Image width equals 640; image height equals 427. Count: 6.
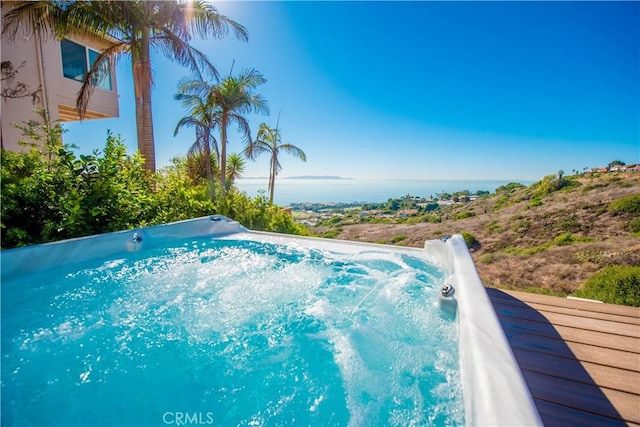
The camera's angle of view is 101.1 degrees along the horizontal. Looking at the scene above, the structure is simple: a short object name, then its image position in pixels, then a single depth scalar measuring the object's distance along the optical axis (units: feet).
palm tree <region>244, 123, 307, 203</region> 36.27
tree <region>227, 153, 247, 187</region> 38.22
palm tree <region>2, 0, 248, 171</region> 15.43
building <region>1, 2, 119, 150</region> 18.43
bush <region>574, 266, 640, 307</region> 12.14
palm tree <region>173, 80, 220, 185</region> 27.09
